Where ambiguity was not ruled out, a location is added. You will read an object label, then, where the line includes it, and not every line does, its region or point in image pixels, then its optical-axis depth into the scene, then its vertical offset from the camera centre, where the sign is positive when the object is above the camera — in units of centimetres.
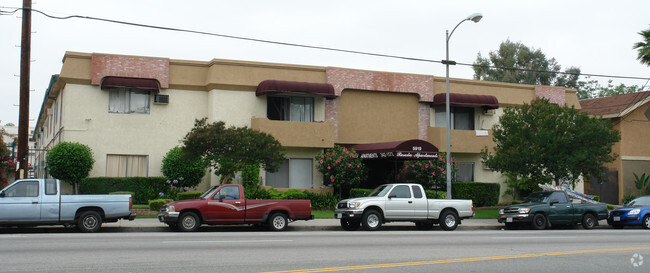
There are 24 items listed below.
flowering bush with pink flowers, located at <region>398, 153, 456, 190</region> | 2891 +7
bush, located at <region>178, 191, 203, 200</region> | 2453 -95
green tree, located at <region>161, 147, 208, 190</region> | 2702 +8
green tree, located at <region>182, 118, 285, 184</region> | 2191 +97
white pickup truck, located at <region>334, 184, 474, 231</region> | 1967 -120
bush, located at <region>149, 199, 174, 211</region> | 2311 -125
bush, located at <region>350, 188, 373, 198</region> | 2735 -88
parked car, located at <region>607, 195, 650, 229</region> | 2242 -152
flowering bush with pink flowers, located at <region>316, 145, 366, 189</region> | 2795 +32
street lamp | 2241 +447
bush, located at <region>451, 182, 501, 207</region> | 3041 -95
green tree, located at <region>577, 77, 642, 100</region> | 6044 +883
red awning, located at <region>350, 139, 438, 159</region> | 2603 +102
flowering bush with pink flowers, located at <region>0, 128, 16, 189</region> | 2667 +30
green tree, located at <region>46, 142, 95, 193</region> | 2558 +43
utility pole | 2025 +322
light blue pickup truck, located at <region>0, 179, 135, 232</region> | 1647 -101
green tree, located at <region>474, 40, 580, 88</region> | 5638 +1049
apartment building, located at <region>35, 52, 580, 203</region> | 2700 +323
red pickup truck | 1800 -120
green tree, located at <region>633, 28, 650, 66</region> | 3105 +659
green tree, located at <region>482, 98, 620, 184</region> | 2397 +127
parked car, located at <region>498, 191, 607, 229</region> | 2170 -140
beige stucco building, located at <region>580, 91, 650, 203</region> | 3594 +167
